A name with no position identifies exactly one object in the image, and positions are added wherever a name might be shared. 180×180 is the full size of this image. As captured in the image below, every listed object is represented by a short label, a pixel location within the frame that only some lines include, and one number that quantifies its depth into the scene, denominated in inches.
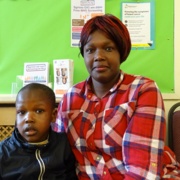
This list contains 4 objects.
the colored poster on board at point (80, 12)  63.4
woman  36.3
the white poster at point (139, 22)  62.5
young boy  39.1
